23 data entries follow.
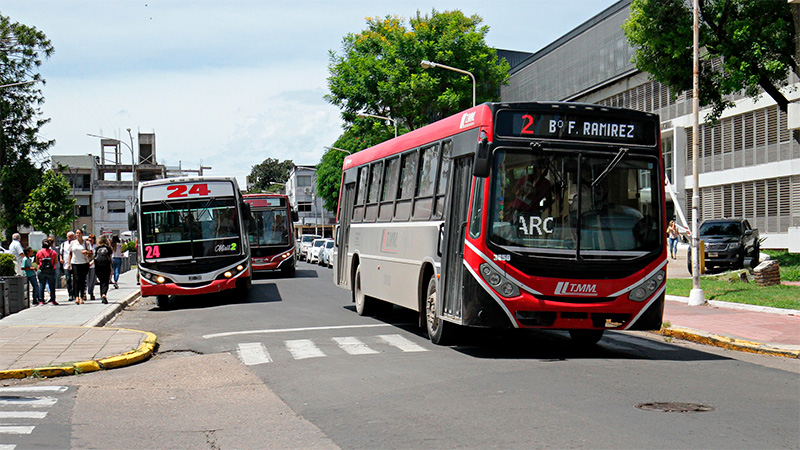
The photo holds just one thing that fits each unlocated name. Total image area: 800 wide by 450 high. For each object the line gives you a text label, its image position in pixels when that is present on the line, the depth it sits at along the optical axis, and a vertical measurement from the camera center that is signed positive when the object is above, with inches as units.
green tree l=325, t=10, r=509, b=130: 1820.9 +349.9
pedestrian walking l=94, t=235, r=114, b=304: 823.7 -29.9
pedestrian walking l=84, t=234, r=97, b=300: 871.0 -51.8
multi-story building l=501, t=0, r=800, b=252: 1449.3 +177.5
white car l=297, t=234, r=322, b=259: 2145.9 -40.0
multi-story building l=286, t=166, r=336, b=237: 4471.0 +146.9
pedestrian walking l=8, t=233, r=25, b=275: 901.8 -19.9
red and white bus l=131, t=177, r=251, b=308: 812.0 -9.4
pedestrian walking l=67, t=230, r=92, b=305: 809.5 -31.9
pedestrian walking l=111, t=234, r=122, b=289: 1134.4 -34.1
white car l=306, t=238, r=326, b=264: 1908.2 -50.6
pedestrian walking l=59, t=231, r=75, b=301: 844.3 -33.1
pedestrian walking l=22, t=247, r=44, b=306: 810.8 -40.7
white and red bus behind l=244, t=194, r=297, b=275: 1320.1 -8.9
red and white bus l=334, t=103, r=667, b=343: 411.8 +2.0
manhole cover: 291.6 -64.3
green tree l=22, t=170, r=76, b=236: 2149.4 +66.0
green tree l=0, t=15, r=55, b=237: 2085.4 +274.0
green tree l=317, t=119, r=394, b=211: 2198.6 +172.3
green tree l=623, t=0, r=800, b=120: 1023.6 +230.3
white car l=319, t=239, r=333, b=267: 1759.8 -56.8
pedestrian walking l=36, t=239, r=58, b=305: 810.8 -33.7
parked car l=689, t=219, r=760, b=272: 1090.7 -24.4
